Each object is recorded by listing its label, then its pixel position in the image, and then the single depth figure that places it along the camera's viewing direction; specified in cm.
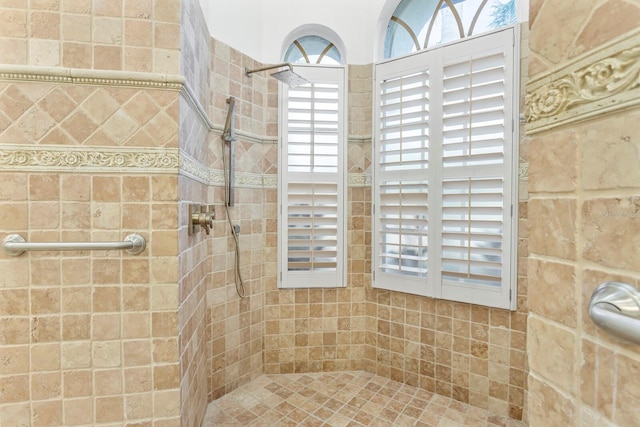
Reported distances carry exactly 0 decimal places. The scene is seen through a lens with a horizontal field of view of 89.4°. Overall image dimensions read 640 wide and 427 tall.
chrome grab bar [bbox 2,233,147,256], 107
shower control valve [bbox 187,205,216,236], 137
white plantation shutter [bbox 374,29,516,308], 173
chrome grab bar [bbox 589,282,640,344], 33
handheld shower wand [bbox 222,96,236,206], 184
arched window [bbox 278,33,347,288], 215
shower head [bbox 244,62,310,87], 179
